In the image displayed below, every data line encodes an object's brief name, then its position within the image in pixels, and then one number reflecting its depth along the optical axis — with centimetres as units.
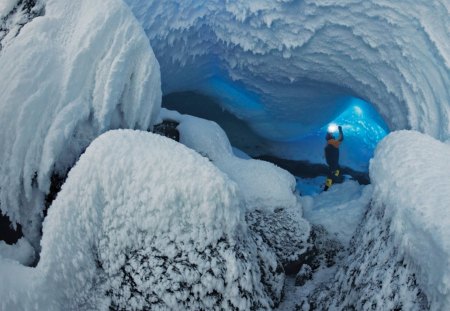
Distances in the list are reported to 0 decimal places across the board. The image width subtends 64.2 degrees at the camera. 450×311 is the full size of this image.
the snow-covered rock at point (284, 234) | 328
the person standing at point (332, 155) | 600
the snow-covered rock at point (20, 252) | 229
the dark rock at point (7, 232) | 237
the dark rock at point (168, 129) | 408
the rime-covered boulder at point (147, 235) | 204
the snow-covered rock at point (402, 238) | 170
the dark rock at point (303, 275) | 314
